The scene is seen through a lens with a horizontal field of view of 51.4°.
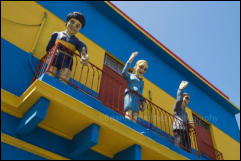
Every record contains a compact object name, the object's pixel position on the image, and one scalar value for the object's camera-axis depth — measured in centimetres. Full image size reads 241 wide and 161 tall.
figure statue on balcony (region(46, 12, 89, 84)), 483
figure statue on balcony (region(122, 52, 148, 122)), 541
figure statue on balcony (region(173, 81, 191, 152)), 620
